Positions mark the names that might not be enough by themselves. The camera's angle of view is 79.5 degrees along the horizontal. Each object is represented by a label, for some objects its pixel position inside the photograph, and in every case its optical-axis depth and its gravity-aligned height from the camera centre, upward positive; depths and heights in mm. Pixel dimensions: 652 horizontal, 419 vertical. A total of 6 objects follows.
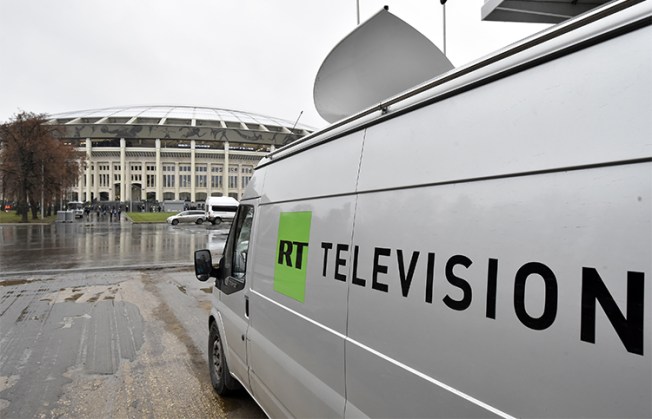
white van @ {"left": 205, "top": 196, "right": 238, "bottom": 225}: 39344 -371
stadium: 84750 +11494
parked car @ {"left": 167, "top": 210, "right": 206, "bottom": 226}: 38834 -1116
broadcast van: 952 -112
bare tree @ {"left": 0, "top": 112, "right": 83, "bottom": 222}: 36344 +4368
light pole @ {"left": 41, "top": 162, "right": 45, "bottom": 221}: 37625 +2121
